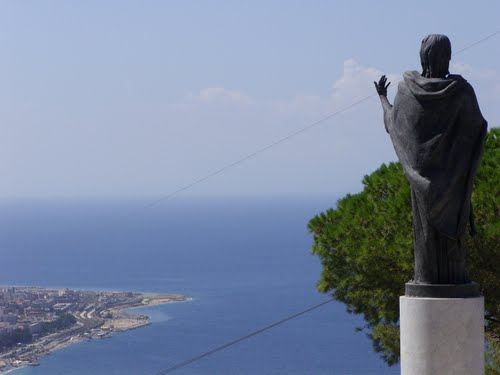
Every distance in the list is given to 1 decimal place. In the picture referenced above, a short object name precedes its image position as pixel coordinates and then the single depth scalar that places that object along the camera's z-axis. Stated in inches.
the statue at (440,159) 378.8
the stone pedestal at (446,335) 372.7
